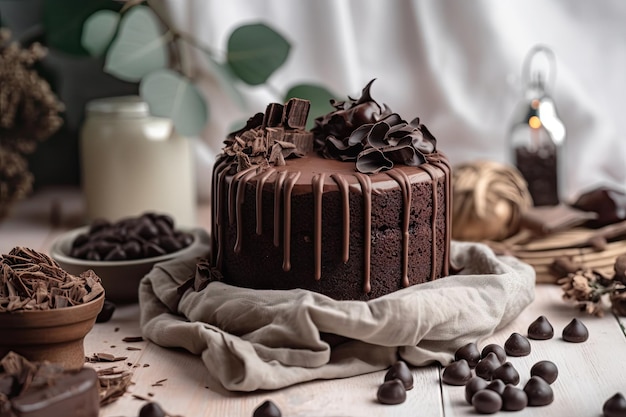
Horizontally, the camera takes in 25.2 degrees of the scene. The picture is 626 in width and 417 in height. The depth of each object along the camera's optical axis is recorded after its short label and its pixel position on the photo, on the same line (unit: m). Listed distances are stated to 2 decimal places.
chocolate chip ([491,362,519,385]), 0.80
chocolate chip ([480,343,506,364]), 0.83
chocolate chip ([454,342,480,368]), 0.83
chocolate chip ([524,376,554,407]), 0.78
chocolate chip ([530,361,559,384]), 0.81
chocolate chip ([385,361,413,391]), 0.80
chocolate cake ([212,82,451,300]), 0.84
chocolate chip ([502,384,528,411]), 0.77
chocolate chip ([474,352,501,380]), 0.81
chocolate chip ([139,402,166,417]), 0.76
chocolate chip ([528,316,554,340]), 0.88
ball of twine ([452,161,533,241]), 1.06
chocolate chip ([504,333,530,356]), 0.85
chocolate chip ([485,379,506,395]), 0.78
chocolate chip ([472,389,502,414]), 0.77
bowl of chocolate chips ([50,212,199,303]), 0.95
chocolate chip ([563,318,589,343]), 0.88
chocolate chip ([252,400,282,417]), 0.75
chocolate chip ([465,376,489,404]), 0.78
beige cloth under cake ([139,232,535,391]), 0.81
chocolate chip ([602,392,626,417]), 0.76
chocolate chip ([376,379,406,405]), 0.78
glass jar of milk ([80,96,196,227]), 1.14
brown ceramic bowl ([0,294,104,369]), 0.79
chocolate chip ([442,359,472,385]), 0.81
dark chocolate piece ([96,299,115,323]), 0.92
